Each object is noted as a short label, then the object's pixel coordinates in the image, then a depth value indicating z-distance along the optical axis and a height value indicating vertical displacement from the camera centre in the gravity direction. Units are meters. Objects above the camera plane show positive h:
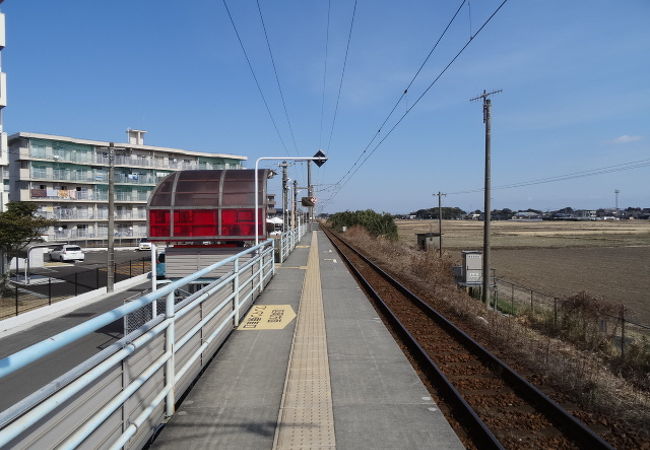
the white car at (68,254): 37.94 -2.74
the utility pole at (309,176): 37.80 +3.78
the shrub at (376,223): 53.56 -0.40
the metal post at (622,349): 9.61 -2.89
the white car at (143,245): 44.56 -2.47
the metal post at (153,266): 9.16 -0.97
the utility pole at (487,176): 19.11 +1.92
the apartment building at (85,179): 44.25 +4.69
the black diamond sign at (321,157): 17.53 +2.56
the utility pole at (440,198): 45.38 +2.18
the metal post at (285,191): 30.93 +2.24
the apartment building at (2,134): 26.89 +5.63
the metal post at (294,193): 43.47 +2.87
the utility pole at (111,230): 22.45 -0.44
